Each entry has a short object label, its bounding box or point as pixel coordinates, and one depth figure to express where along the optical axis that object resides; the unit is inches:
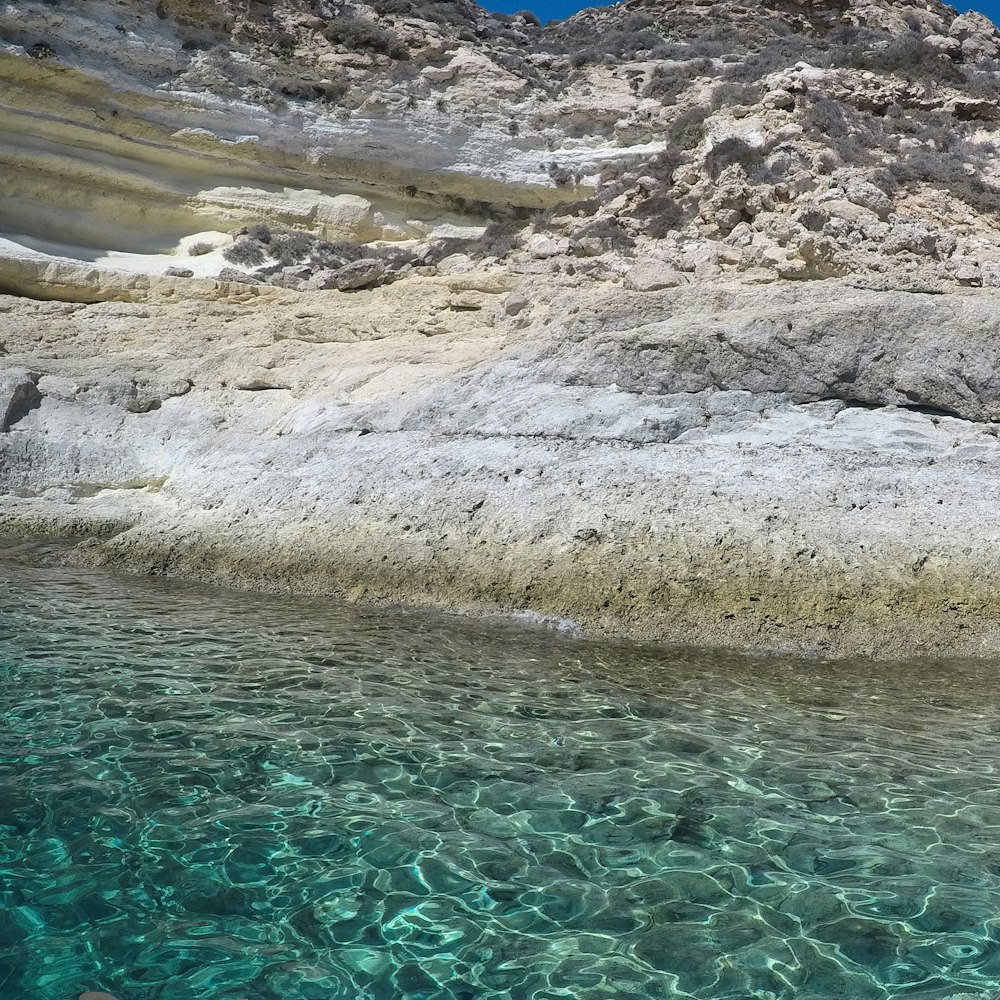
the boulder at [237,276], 603.8
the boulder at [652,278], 498.0
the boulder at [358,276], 607.5
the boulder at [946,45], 743.1
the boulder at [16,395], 470.0
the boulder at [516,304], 516.7
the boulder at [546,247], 605.0
